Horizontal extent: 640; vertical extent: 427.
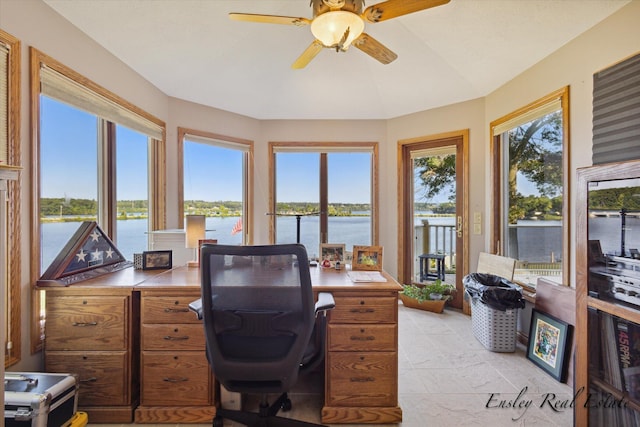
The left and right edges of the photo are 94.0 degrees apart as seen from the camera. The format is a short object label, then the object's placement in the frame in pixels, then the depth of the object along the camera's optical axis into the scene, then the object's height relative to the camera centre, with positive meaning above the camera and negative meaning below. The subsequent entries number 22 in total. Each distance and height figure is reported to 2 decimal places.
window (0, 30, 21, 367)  1.60 +0.18
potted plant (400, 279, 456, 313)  3.55 -1.01
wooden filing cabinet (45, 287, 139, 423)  1.74 -0.76
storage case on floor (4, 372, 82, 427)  1.33 -0.86
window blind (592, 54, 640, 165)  1.83 +0.66
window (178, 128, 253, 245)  3.42 +0.40
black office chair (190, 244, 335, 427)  1.35 -0.47
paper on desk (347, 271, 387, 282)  1.89 -0.42
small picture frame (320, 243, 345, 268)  2.26 -0.31
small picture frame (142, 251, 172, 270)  2.24 -0.35
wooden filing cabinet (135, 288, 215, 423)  1.77 -0.86
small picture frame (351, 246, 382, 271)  2.16 -0.33
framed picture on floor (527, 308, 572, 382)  2.18 -1.02
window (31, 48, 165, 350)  1.83 +0.39
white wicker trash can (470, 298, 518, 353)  2.60 -1.02
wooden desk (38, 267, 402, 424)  1.76 -0.86
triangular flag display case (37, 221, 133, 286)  1.79 -0.30
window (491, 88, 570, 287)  2.47 +0.23
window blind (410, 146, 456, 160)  3.67 +0.77
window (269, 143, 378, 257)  4.06 +0.27
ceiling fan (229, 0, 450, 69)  1.68 +1.17
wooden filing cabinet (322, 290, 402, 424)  1.76 -0.86
